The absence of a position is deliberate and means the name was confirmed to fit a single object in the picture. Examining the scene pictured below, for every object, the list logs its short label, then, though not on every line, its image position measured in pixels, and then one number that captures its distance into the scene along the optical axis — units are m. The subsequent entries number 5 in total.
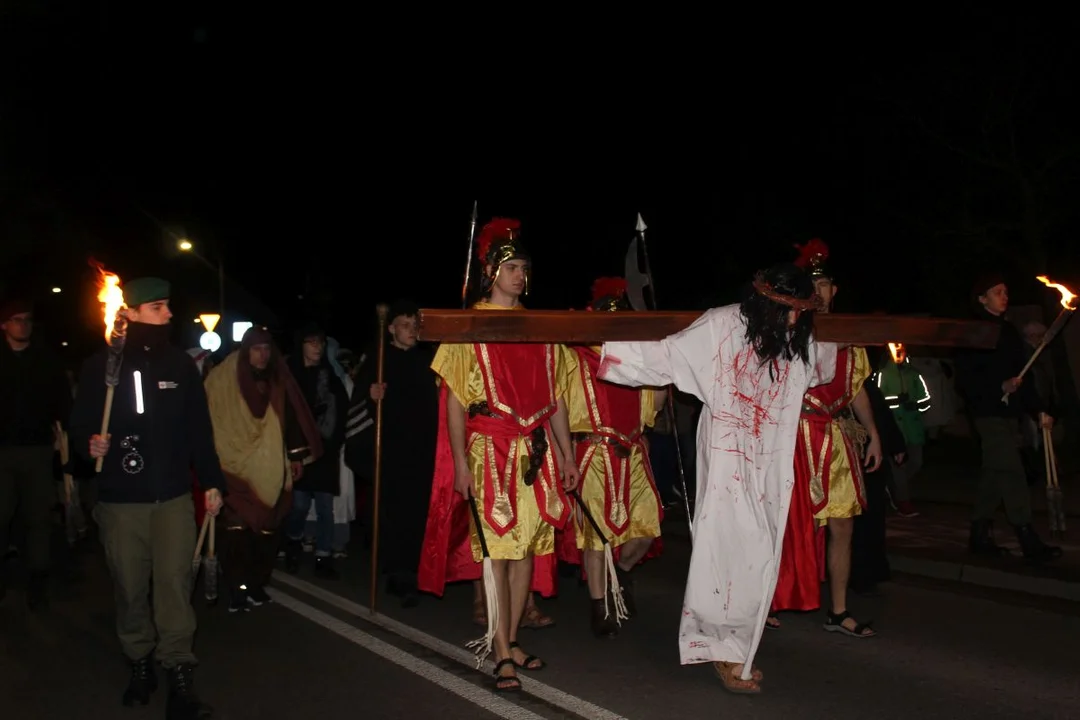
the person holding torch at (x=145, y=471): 5.30
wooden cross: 5.16
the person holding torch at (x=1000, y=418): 8.34
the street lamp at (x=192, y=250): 33.66
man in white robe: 5.28
